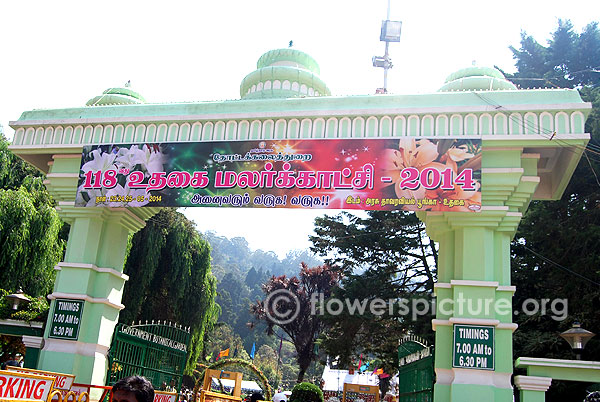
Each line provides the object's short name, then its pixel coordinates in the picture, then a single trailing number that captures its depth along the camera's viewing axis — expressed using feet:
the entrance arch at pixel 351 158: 21.24
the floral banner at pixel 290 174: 22.07
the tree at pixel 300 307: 73.10
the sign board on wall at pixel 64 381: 20.57
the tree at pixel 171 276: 48.98
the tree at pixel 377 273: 47.44
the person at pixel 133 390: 8.51
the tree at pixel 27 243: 38.06
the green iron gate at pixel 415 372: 22.91
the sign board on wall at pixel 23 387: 14.75
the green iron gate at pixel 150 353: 26.05
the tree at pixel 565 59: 50.31
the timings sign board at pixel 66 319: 24.08
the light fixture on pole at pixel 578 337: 22.11
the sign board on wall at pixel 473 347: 20.13
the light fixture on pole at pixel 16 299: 27.78
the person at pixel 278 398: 32.39
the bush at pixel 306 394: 31.94
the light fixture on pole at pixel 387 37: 31.30
